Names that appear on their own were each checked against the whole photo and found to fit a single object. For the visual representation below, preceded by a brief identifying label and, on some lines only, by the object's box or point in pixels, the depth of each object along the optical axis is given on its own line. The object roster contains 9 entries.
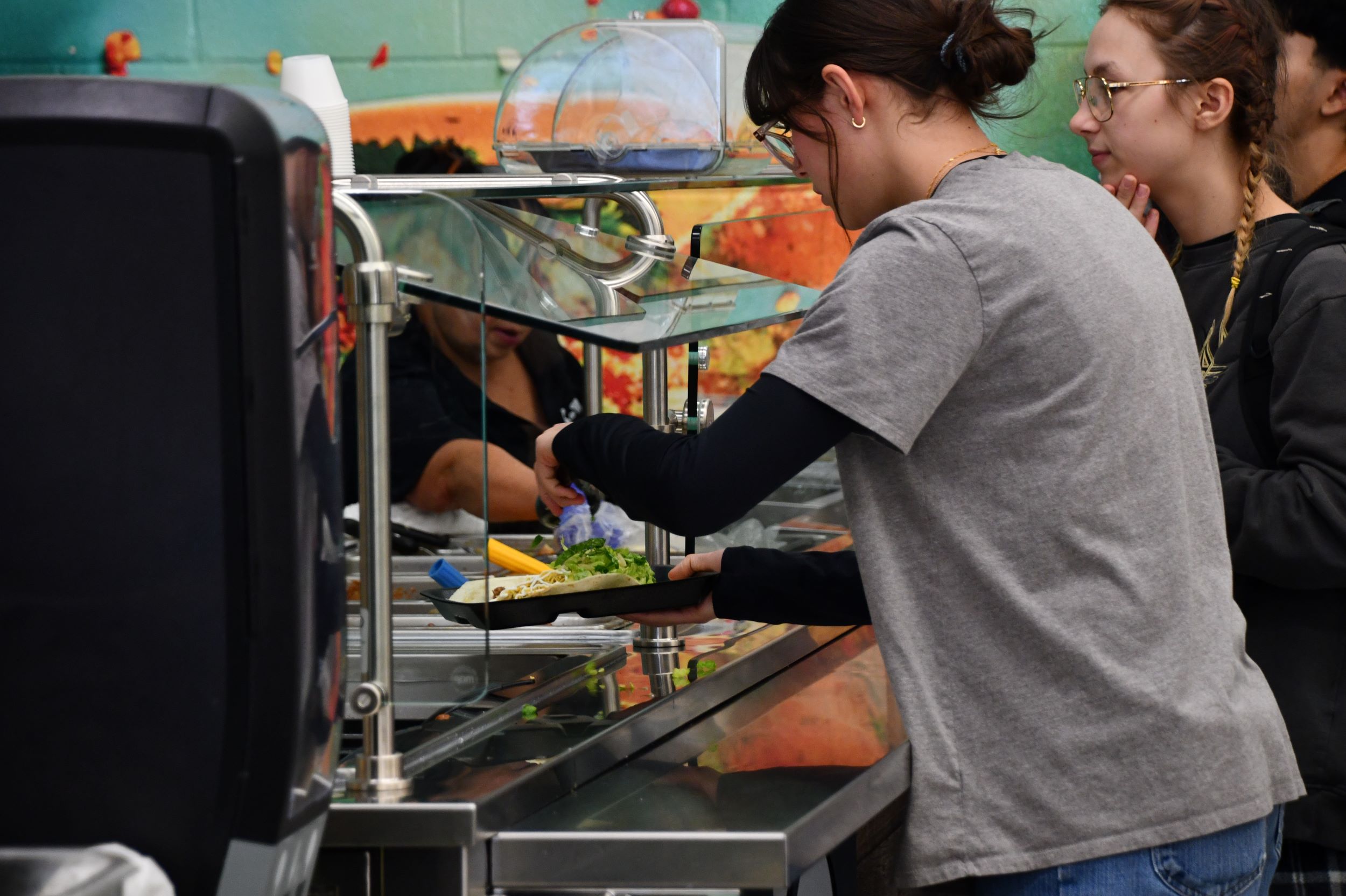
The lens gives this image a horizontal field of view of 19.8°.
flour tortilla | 3.86
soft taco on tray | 3.88
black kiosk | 3.11
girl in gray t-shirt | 3.48
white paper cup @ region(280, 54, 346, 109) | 3.88
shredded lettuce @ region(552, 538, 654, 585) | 3.97
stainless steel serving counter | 3.41
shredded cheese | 3.86
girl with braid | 3.94
